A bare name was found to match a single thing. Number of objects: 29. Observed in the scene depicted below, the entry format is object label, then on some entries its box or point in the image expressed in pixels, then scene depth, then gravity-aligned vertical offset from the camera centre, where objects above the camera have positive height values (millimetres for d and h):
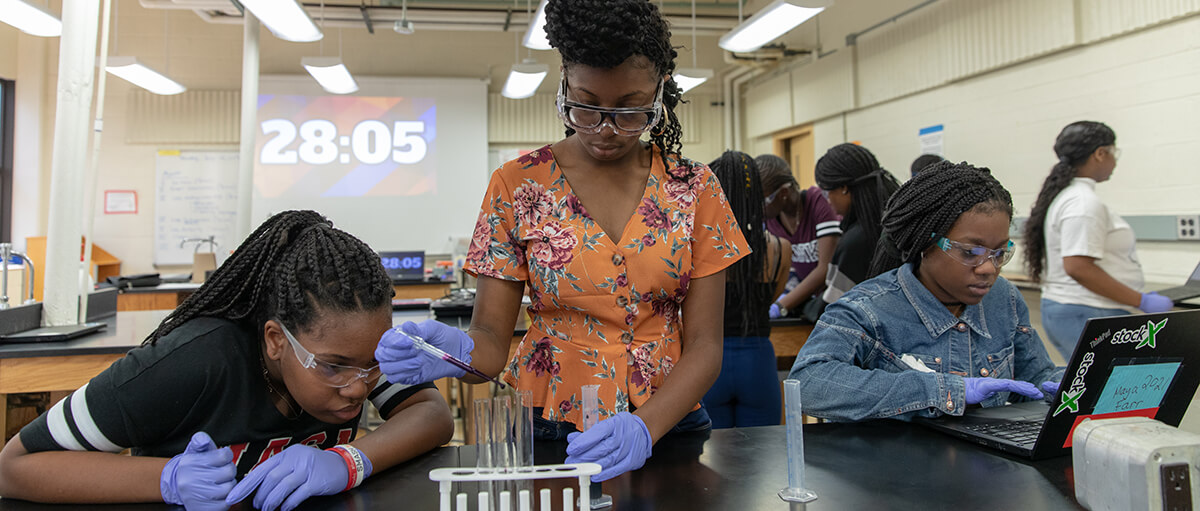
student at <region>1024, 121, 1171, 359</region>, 2480 +177
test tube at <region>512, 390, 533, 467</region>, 752 -144
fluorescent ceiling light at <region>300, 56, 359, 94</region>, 4520 +1528
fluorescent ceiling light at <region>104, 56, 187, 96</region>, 4461 +1544
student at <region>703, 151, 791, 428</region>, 1938 -85
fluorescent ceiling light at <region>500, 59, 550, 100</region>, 4664 +1580
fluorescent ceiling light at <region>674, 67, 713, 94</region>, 4871 +1538
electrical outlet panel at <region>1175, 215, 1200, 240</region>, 3020 +291
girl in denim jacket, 1205 -35
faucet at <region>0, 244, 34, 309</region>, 2314 +110
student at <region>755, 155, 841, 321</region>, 2725 +268
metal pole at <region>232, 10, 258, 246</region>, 4621 +1188
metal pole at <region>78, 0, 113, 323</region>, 2243 +444
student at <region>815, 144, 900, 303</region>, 2371 +330
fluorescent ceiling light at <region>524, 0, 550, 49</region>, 3873 +1470
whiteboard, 6469 +869
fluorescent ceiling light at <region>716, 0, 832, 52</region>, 3448 +1455
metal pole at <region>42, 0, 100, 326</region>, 2270 +515
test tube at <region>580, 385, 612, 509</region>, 798 -147
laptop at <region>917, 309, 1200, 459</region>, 906 -112
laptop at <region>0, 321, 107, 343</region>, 2229 -119
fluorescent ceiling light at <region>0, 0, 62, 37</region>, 3102 +1276
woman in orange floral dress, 1008 +67
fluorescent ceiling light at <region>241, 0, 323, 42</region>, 3225 +1336
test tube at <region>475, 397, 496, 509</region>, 746 -155
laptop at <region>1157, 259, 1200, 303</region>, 2607 +11
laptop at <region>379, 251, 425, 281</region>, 4961 +220
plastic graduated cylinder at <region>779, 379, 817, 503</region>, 814 -177
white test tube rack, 707 -183
